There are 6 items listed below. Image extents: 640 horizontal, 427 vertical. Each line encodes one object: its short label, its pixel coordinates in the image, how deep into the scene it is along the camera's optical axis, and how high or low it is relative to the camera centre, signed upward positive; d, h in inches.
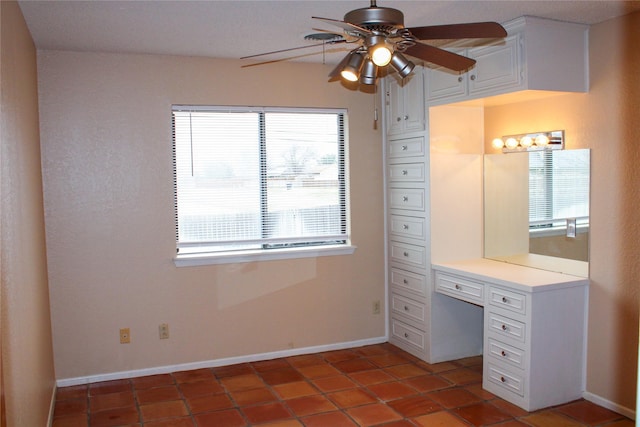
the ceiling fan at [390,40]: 83.7 +23.0
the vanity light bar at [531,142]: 146.8 +10.3
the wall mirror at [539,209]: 142.4 -8.5
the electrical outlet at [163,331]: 169.0 -43.8
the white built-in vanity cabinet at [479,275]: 135.4 -27.0
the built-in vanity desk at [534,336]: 135.9 -39.6
